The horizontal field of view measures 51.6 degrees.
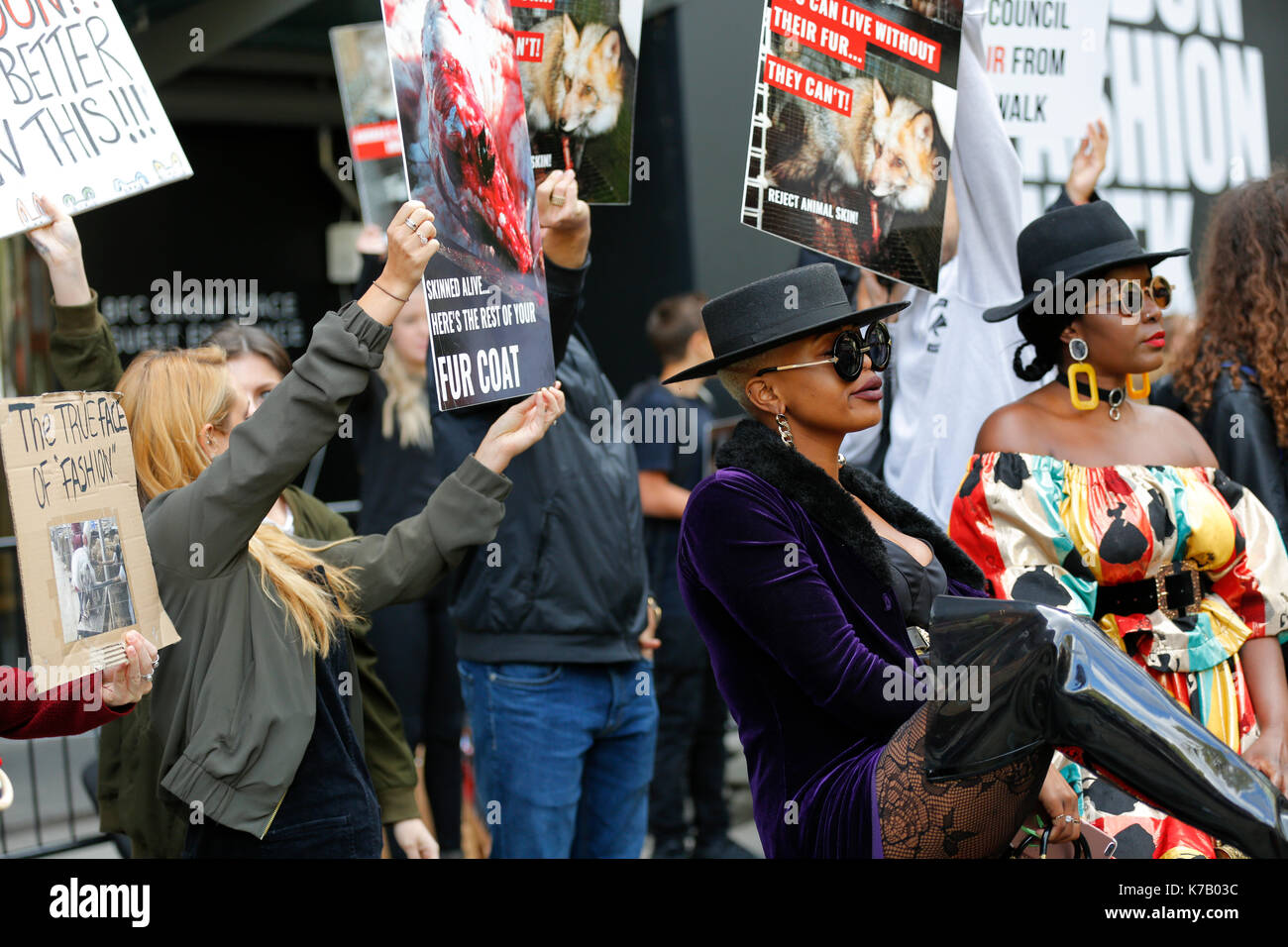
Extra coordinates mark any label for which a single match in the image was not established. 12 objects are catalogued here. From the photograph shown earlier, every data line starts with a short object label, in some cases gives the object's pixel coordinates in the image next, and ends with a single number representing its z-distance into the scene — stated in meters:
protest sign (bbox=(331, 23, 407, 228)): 3.74
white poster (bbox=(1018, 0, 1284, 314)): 5.42
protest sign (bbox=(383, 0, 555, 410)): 2.74
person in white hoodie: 3.68
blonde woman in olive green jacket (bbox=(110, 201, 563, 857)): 2.41
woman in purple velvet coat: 2.28
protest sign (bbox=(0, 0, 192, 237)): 2.51
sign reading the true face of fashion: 2.33
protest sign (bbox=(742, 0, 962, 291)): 3.20
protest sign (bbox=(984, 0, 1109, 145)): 3.97
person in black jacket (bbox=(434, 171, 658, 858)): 3.75
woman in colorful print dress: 3.12
